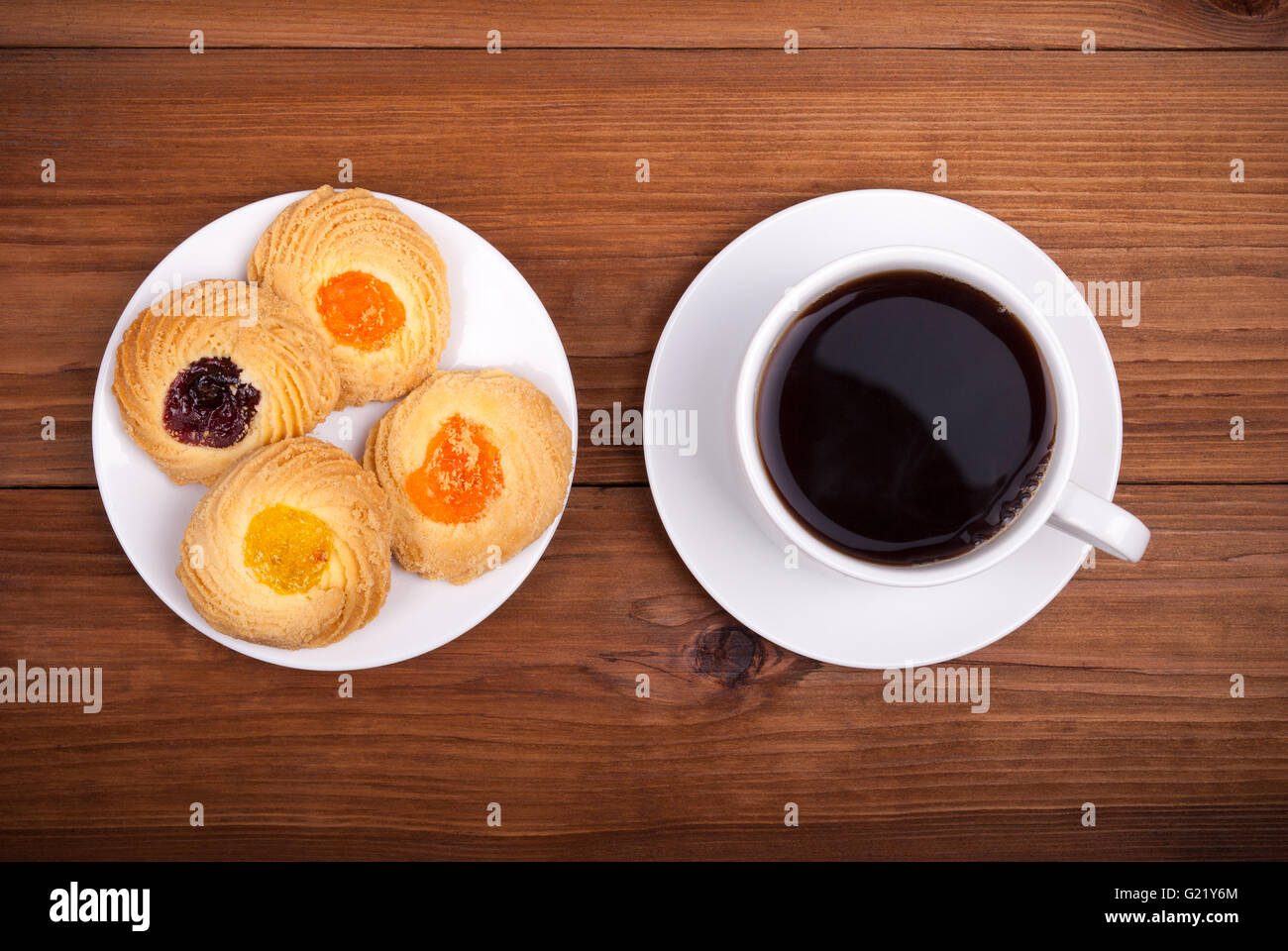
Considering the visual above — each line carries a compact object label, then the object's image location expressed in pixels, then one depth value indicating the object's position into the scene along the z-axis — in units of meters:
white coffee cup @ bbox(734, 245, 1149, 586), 0.54
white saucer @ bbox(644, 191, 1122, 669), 0.59
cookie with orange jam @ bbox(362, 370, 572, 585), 0.60
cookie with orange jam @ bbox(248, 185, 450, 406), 0.60
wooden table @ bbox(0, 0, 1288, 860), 0.64
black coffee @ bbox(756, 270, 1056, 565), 0.56
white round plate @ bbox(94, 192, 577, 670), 0.60
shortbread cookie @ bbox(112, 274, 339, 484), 0.59
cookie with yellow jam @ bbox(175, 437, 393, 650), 0.59
